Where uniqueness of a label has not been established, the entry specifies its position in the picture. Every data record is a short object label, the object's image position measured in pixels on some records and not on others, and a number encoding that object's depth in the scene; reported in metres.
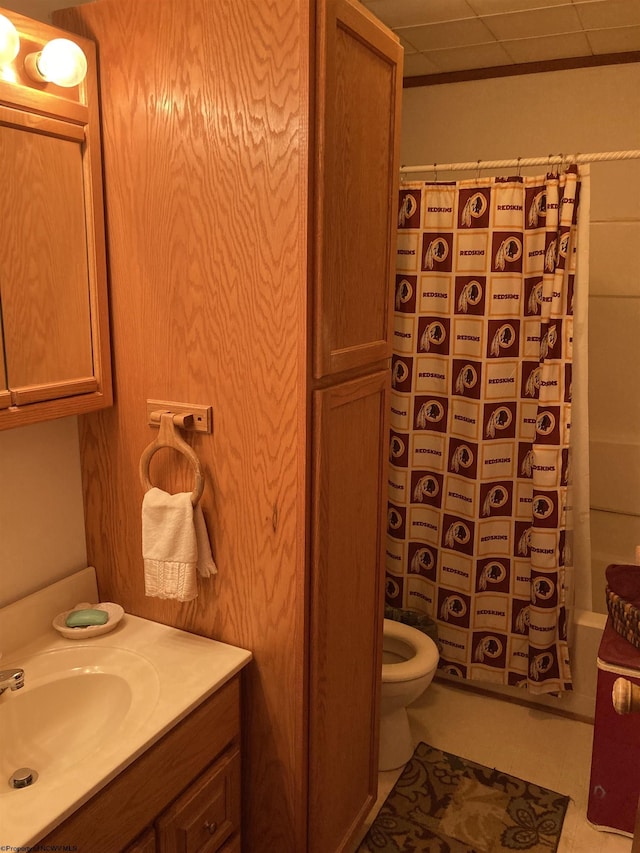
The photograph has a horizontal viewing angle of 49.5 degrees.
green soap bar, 1.56
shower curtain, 2.30
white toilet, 2.20
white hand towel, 1.48
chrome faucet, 1.28
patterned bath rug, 1.97
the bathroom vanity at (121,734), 1.13
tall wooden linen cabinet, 1.32
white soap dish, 1.54
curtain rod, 2.17
